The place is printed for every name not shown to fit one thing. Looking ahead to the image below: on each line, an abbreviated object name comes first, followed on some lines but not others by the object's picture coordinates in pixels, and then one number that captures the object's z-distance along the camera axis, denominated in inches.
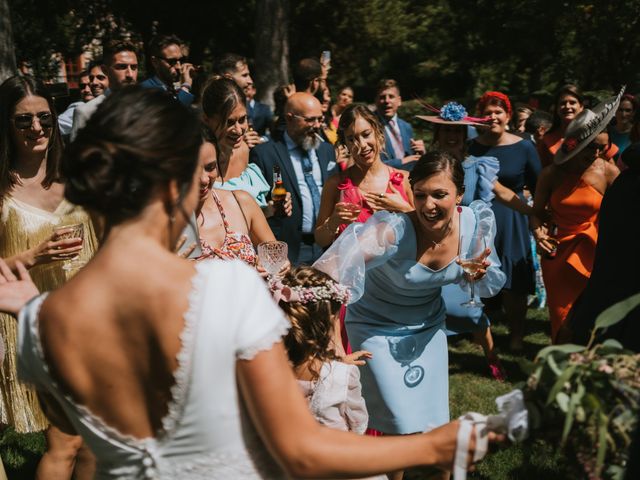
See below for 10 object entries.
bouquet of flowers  73.9
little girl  137.8
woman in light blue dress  162.6
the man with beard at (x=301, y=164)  235.0
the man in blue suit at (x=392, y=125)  312.9
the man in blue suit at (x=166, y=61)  266.7
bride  64.9
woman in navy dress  264.8
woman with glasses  156.9
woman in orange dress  235.9
